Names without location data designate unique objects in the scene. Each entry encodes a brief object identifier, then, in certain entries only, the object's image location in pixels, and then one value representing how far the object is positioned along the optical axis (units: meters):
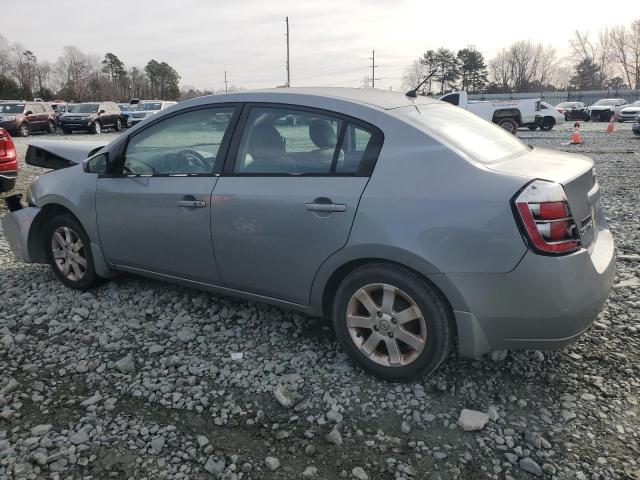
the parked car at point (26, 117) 23.77
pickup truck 23.08
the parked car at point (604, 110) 34.69
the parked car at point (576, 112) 38.34
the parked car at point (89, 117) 26.25
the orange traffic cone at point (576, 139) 17.53
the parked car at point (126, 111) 30.23
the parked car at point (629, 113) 30.75
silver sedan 2.53
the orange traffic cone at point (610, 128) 22.91
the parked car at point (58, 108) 28.30
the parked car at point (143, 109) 29.53
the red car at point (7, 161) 7.94
